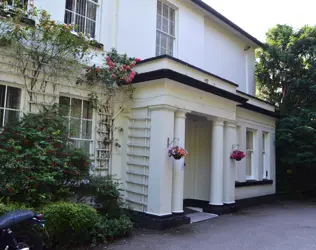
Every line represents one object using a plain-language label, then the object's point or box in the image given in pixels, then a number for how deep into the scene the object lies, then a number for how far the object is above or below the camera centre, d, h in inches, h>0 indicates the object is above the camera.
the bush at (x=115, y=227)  241.0 -63.3
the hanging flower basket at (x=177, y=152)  290.7 -2.0
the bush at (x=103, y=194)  262.3 -39.7
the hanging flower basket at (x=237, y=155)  391.8 -3.7
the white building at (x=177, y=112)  299.7 +43.9
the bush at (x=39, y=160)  214.1 -11.1
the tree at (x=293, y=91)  504.8 +116.6
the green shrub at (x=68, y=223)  208.2 -52.3
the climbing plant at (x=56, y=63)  252.7 +75.3
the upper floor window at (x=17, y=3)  251.5 +119.0
